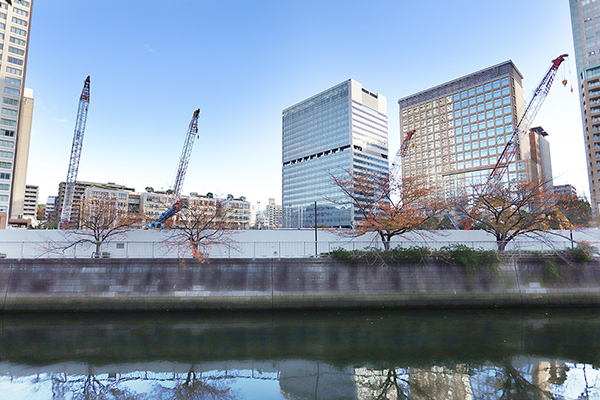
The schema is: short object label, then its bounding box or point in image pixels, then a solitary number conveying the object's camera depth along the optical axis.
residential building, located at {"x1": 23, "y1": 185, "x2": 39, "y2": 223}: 164.88
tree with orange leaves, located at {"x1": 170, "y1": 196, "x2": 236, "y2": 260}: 24.55
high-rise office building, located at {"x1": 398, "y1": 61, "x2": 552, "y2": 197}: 125.69
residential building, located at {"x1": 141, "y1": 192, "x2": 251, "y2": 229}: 151.12
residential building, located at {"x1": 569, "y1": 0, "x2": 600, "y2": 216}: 92.19
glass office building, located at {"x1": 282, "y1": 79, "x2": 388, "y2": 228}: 178.75
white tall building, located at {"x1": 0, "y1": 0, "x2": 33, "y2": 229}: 77.62
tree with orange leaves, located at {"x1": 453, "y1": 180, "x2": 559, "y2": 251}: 24.48
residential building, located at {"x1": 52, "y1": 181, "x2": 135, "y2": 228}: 159.62
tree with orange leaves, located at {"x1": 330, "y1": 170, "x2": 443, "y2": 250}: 24.50
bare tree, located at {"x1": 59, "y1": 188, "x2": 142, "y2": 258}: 26.00
